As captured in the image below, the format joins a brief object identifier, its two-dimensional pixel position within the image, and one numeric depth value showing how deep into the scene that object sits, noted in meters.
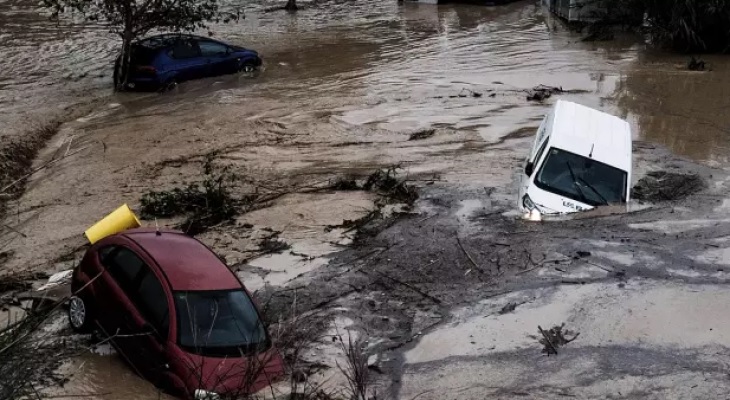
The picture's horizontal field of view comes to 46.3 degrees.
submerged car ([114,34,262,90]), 20.42
